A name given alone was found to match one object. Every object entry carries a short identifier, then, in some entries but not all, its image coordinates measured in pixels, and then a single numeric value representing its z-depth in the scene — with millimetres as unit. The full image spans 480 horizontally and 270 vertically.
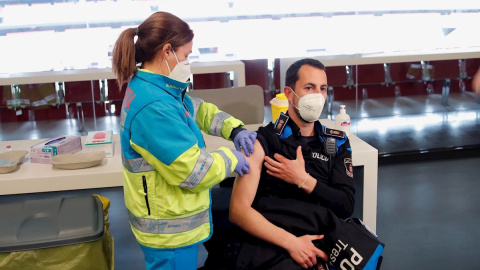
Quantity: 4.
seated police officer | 2076
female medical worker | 1812
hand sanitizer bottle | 2865
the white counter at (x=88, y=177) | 2408
